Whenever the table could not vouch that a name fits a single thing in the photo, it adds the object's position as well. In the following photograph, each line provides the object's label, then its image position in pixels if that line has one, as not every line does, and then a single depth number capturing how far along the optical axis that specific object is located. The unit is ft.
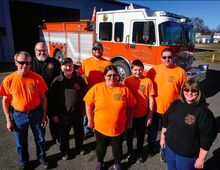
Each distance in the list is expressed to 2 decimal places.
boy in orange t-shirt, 9.84
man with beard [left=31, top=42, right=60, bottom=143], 10.44
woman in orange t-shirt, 8.64
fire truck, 21.14
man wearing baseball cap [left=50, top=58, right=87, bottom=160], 10.09
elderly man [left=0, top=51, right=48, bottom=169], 8.75
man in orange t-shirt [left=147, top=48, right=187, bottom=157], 10.03
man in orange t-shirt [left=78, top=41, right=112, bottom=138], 11.70
